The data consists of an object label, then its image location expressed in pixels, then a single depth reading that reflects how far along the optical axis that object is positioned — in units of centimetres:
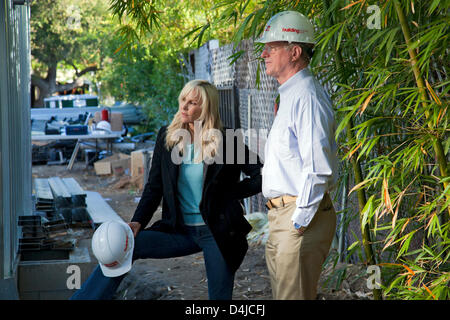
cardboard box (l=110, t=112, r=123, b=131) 1515
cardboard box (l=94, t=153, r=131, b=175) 1288
